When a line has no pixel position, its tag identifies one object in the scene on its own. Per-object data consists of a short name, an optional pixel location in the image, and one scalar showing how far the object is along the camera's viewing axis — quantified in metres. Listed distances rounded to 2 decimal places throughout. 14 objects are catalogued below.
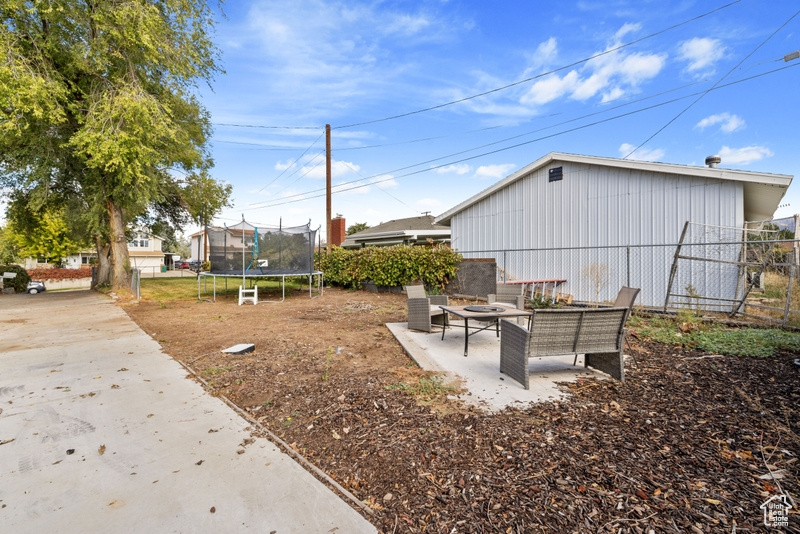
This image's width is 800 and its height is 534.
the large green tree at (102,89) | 9.67
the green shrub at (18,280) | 20.06
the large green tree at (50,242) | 29.23
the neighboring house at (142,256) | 46.34
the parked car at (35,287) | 22.50
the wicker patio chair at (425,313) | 6.11
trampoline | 12.13
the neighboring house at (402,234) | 19.56
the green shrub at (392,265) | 11.43
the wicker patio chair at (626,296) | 4.93
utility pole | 15.26
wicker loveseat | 3.65
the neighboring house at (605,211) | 8.72
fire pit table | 4.86
